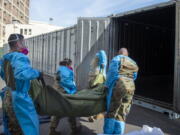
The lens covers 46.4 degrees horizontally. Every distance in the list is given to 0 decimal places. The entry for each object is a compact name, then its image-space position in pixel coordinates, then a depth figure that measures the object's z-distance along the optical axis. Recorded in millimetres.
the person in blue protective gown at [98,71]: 5003
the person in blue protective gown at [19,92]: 2666
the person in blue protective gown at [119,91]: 3734
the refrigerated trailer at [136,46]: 6807
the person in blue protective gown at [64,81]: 4148
